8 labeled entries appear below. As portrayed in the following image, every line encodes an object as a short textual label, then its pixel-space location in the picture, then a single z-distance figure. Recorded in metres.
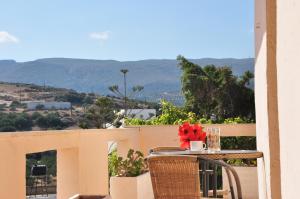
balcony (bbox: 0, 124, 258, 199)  3.24
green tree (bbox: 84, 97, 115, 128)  20.52
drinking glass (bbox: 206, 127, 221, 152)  3.81
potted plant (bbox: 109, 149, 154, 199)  5.05
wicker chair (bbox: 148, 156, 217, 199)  2.67
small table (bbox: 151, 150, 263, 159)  3.30
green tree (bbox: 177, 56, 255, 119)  20.89
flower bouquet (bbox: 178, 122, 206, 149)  4.00
